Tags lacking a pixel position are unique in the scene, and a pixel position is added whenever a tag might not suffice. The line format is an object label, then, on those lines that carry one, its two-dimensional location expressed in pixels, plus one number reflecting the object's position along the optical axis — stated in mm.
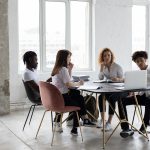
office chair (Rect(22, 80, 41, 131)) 5254
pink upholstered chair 4453
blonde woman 5605
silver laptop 4293
